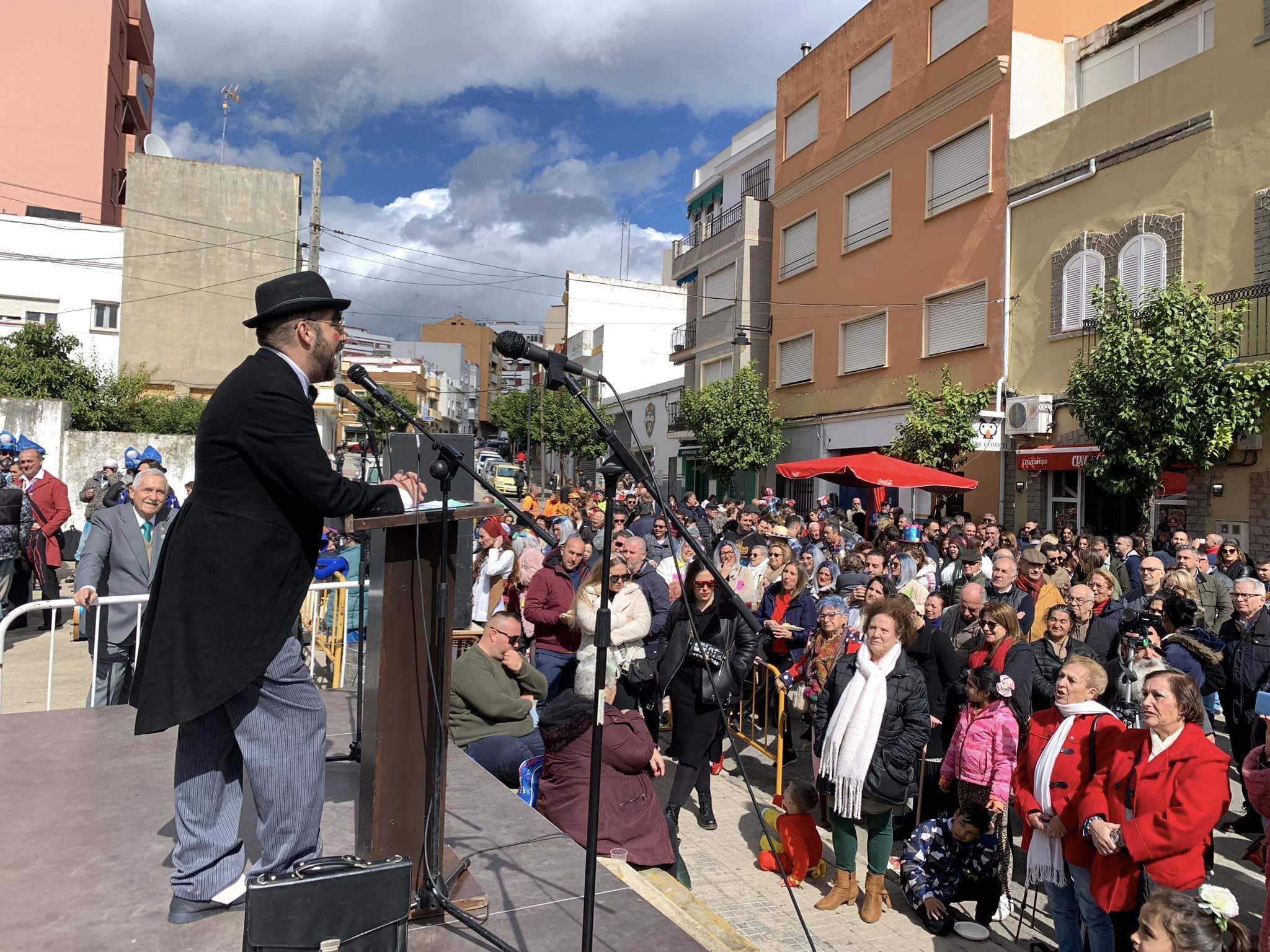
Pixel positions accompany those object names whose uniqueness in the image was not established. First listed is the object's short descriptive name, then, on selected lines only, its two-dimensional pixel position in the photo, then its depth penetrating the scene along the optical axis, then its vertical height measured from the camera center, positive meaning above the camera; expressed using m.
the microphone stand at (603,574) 2.77 -0.19
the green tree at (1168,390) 12.99 +2.01
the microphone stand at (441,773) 3.03 -0.92
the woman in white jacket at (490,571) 9.66 -0.70
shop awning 16.11 +1.24
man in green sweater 5.80 -1.29
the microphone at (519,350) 3.32 +0.60
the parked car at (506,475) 34.88 +1.40
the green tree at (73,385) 23.91 +3.04
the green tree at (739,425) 26.56 +2.64
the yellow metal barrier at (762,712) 7.93 -1.82
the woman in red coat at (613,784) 4.70 -1.46
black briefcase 2.46 -1.12
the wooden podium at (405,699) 3.06 -0.66
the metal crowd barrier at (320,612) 5.75 -0.97
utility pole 23.39 +7.21
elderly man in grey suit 5.84 -0.45
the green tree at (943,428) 18.78 +1.95
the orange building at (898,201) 19.25 +7.99
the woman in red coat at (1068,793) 4.37 -1.34
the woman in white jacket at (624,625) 6.80 -0.85
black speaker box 4.03 +0.23
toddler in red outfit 5.77 -2.03
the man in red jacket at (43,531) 11.00 -0.44
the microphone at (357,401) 4.11 +0.47
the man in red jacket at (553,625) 7.90 -1.00
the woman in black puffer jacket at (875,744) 5.24 -1.30
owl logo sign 18.10 +1.79
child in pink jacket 5.26 -1.34
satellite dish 37.75 +14.64
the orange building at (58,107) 35.28 +15.22
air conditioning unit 17.34 +2.08
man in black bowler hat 2.73 -0.30
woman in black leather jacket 6.30 -1.12
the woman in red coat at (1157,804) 3.95 -1.22
